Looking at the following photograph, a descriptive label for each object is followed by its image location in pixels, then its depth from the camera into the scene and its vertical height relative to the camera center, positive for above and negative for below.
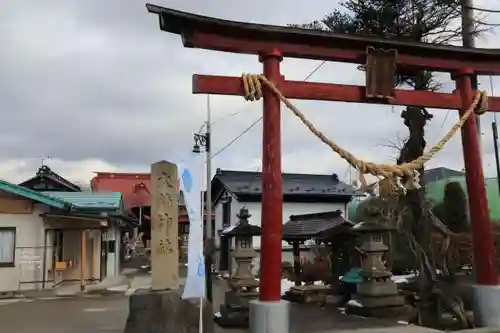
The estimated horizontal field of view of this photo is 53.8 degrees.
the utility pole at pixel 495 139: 24.97 +5.13
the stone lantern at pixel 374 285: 13.48 -1.26
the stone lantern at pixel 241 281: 12.45 -1.05
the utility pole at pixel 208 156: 24.24 +4.55
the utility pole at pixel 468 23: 13.78 +5.95
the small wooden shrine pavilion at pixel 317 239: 16.58 +0.02
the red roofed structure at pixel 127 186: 47.53 +5.79
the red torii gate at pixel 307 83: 8.75 +3.01
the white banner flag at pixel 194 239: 8.32 +0.09
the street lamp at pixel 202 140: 26.97 +5.83
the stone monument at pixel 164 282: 9.17 -0.72
